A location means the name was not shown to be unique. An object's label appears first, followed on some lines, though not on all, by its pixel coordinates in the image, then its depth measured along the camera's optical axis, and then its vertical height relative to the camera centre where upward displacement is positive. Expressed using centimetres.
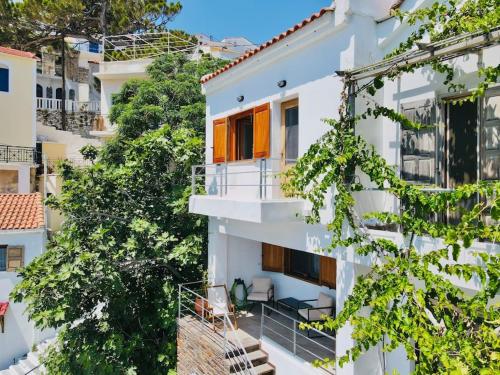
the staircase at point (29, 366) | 1798 -883
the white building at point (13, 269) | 1939 -438
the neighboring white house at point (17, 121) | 2819 +490
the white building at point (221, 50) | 3303 +1194
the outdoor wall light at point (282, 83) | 1038 +274
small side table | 1288 -410
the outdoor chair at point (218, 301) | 1288 -404
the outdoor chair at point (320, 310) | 1142 -384
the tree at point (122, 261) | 1180 -254
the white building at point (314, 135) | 744 +120
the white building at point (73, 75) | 4397 +1311
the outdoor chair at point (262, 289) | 1371 -385
